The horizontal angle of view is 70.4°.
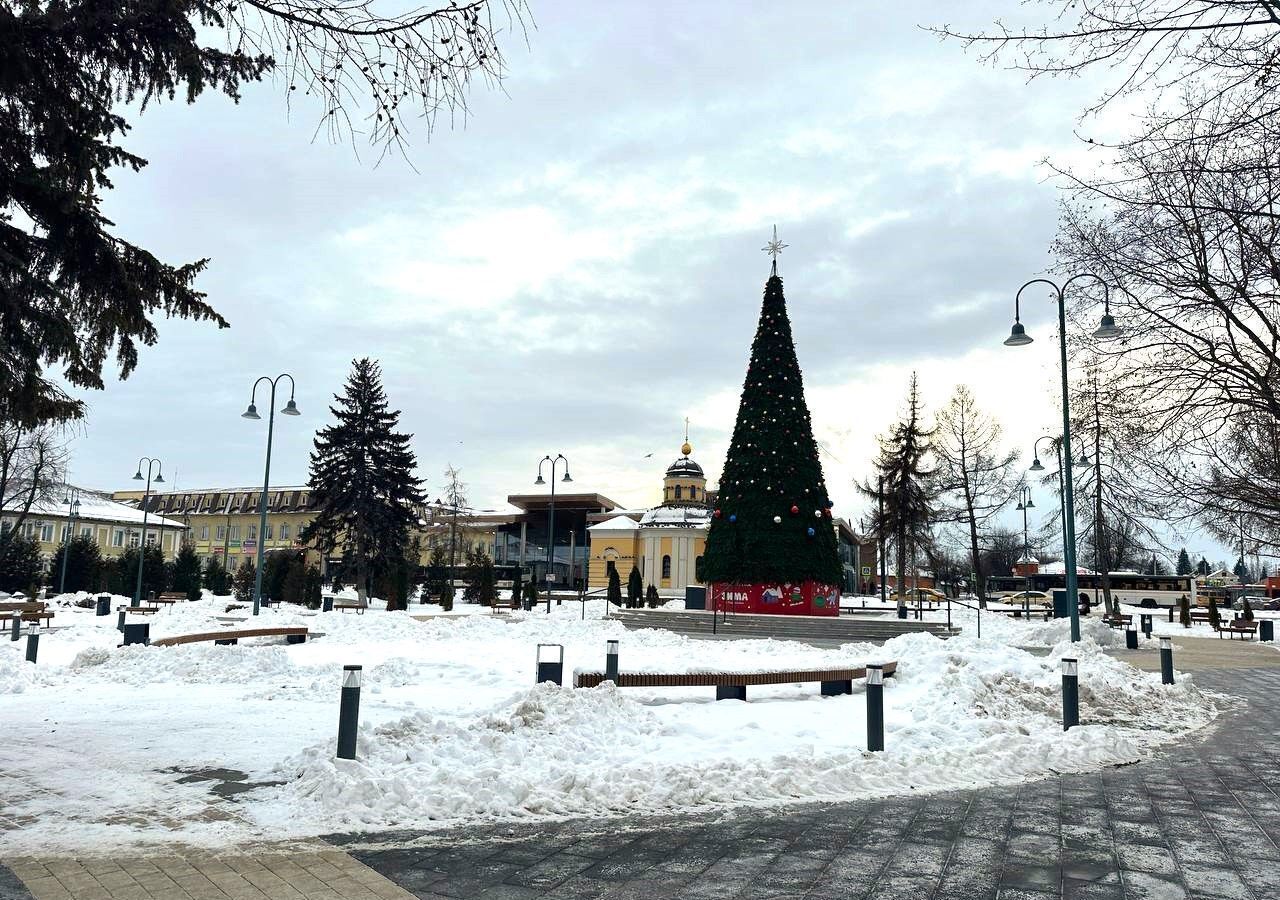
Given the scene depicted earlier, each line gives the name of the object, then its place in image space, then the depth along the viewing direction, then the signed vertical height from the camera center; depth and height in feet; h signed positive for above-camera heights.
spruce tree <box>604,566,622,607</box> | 147.95 -3.89
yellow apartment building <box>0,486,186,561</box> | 253.85 +8.49
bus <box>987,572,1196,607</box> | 192.54 -1.44
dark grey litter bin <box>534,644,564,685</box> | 40.70 -4.65
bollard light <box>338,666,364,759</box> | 24.12 -4.15
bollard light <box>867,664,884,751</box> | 28.81 -4.52
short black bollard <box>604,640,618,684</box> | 39.68 -4.15
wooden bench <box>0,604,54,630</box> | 87.39 -6.33
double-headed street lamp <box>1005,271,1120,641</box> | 70.44 +8.56
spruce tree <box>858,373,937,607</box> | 153.79 +14.72
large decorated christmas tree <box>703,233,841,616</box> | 110.32 +7.35
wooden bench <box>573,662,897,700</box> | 38.68 -4.85
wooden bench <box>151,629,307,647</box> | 59.06 -5.51
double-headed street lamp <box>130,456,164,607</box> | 140.62 +13.44
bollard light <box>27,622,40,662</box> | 52.72 -5.39
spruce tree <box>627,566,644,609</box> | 138.00 -3.28
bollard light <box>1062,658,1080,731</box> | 34.91 -4.39
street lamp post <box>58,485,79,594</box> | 156.01 +1.58
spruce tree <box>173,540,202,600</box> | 158.30 -3.17
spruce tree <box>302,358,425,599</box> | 160.45 +14.00
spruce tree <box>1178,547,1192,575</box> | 444.96 +8.30
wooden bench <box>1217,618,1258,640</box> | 114.52 -5.87
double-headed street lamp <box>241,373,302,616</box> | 103.60 +16.66
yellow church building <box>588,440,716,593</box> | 209.56 +7.57
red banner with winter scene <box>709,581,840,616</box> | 110.32 -3.37
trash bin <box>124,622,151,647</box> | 58.85 -5.04
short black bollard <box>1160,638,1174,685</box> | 49.19 -4.35
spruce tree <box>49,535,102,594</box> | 174.60 -2.73
